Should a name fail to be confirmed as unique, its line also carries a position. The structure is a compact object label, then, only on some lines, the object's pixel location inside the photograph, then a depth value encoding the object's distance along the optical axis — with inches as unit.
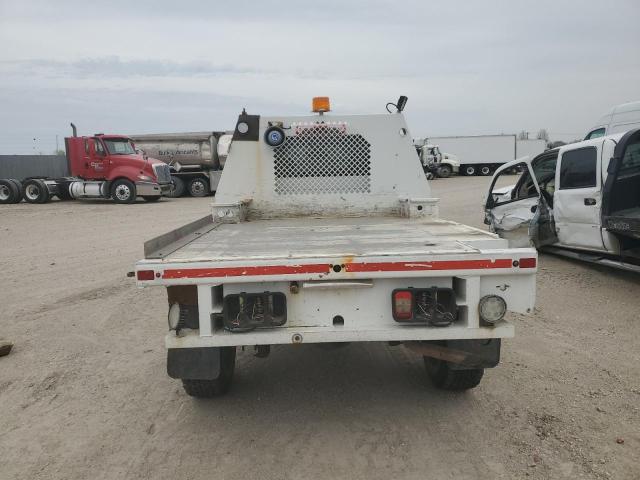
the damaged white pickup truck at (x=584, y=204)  275.0
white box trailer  1587.1
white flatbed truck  113.2
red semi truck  794.2
